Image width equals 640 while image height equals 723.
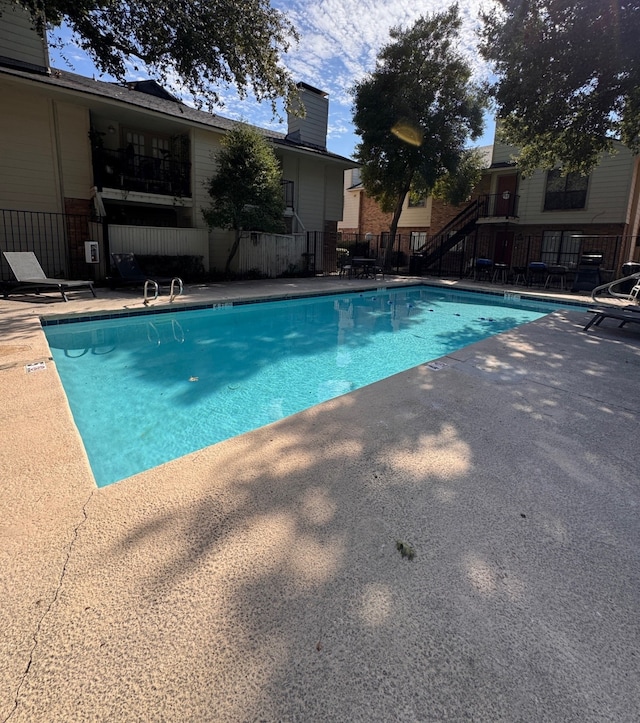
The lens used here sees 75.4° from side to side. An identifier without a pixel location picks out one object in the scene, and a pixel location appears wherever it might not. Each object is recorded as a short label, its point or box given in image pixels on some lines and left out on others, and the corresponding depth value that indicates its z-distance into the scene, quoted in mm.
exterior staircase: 19781
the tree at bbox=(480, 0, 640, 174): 9062
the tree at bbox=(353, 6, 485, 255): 16391
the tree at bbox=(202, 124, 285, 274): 12266
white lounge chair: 8727
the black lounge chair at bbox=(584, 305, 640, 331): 6582
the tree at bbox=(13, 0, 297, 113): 8195
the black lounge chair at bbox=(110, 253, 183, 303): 10457
